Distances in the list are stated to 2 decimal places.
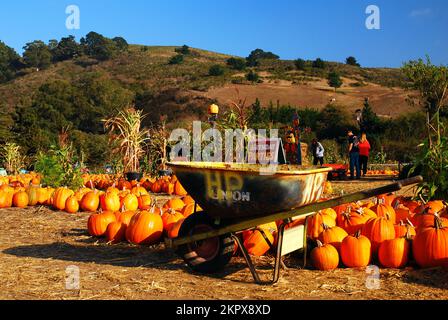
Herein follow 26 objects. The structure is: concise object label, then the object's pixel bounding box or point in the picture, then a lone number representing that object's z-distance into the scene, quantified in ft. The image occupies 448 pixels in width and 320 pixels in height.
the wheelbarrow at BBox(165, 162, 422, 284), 11.21
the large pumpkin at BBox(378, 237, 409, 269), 12.56
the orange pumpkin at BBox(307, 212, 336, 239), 14.73
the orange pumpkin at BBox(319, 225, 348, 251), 13.54
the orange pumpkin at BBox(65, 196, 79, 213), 24.21
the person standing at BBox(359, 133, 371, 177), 44.43
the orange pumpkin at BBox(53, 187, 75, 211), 24.90
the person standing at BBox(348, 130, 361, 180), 41.50
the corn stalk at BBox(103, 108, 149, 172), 37.27
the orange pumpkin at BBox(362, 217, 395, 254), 13.47
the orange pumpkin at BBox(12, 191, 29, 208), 26.71
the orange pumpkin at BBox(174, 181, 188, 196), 32.27
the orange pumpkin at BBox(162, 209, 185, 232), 16.24
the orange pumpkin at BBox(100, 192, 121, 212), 22.74
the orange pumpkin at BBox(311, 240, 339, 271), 12.78
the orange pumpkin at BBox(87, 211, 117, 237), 17.71
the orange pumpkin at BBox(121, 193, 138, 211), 22.70
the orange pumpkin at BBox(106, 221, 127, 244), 16.94
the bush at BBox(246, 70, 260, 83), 212.02
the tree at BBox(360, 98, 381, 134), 104.27
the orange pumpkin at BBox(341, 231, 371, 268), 12.84
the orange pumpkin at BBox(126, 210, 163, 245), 15.99
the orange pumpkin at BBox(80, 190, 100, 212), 24.26
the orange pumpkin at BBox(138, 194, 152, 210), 23.39
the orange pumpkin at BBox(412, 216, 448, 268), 12.02
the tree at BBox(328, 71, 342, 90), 205.05
